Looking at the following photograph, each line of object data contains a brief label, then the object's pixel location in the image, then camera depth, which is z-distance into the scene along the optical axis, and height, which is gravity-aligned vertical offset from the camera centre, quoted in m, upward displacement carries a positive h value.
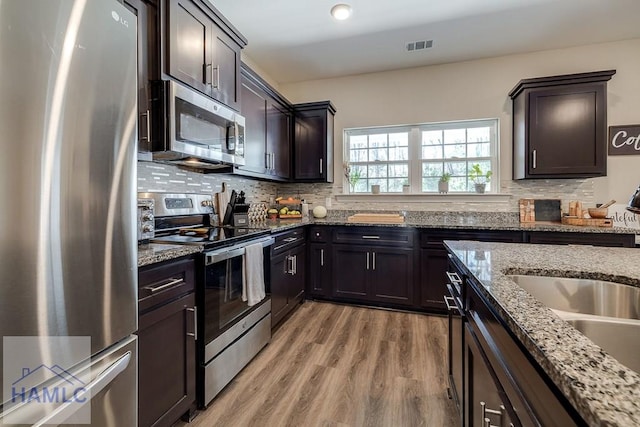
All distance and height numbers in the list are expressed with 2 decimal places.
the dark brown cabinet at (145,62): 1.56 +0.81
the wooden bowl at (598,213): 2.82 -0.04
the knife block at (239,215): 2.63 -0.05
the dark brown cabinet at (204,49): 1.72 +1.08
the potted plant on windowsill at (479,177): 3.38 +0.38
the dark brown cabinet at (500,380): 0.55 -0.42
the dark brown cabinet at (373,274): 3.04 -0.69
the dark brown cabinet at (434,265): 2.91 -0.56
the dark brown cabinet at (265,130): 2.69 +0.85
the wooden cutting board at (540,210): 3.19 -0.02
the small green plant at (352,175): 3.89 +0.46
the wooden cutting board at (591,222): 2.83 -0.13
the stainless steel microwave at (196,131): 1.65 +0.51
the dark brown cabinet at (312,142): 3.58 +0.84
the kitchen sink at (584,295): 1.04 -0.32
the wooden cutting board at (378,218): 3.35 -0.11
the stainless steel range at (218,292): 1.61 -0.50
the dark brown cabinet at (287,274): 2.54 -0.62
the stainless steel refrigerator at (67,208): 0.71 +0.01
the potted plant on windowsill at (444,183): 3.49 +0.31
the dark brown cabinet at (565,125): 2.82 +0.83
